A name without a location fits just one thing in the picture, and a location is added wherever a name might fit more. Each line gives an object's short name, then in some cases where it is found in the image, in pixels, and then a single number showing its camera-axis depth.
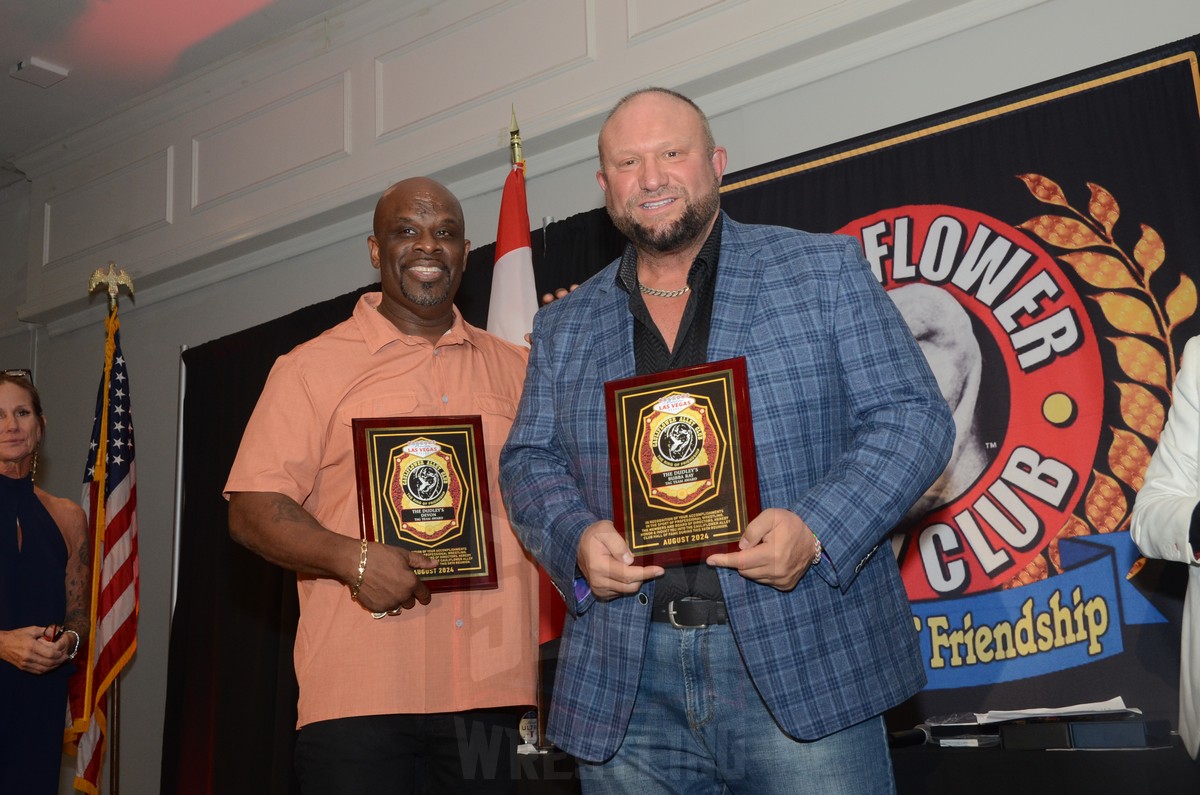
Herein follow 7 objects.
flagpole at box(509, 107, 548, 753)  2.50
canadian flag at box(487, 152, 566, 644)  3.83
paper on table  2.59
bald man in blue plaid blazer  1.70
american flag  5.06
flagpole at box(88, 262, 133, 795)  5.34
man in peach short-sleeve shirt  2.30
